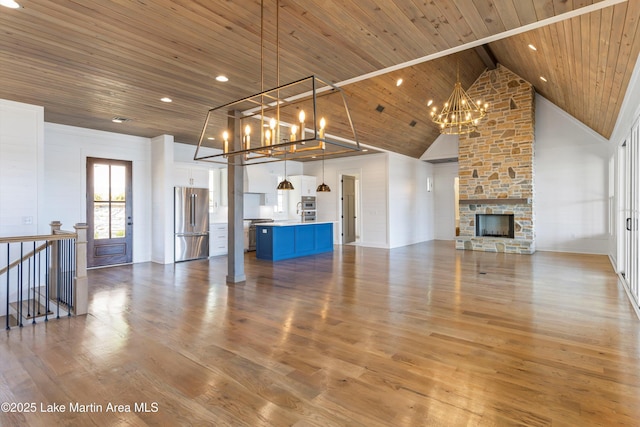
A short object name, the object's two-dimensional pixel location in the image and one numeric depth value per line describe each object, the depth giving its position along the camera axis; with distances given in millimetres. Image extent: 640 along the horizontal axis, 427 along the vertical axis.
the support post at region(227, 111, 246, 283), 5488
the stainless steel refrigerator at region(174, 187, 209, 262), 7750
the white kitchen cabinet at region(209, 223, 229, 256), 8547
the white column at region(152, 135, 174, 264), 7500
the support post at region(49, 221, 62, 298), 5018
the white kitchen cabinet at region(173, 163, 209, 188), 7840
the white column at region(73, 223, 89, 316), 3990
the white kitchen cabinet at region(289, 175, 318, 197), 10766
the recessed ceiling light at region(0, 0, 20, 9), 2728
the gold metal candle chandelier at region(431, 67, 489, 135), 6409
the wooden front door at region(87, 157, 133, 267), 6980
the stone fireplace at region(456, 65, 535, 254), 8594
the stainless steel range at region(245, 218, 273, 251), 9633
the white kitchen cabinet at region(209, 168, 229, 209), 9016
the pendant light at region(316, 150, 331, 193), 8350
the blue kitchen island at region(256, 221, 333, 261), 7891
